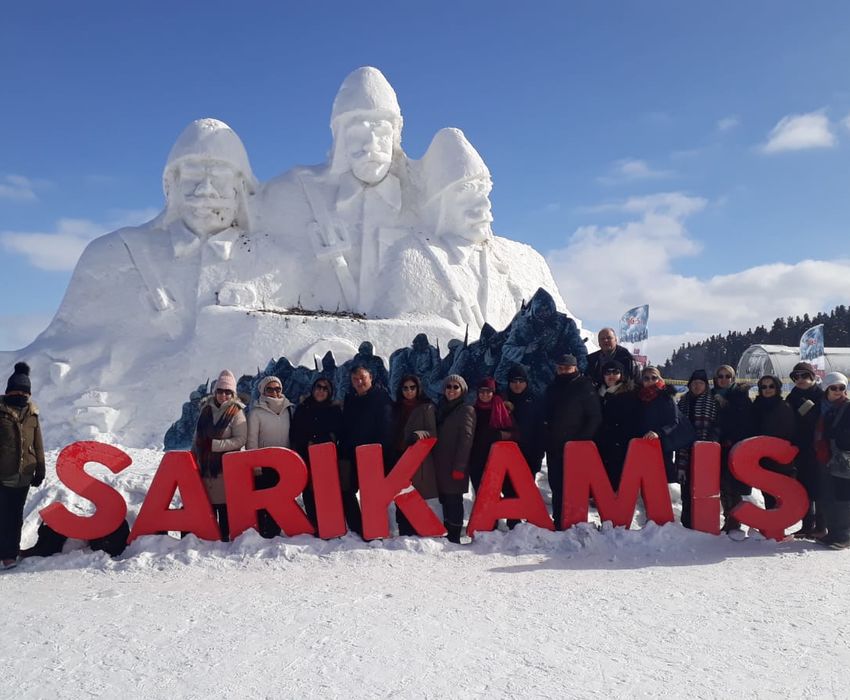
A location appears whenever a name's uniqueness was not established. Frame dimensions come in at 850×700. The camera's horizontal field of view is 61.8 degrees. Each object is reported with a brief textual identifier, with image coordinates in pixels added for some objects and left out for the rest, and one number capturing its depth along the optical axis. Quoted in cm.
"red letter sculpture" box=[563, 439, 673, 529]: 589
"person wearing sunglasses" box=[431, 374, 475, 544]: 569
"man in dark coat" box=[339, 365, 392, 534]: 577
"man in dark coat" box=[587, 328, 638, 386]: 658
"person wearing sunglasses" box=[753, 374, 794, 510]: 612
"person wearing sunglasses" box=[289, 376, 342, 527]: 584
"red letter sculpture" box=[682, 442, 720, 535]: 601
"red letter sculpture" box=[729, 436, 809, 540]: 592
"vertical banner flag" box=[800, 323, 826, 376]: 2003
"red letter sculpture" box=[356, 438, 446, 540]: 564
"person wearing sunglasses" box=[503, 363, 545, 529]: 608
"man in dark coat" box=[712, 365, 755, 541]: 630
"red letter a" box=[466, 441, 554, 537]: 581
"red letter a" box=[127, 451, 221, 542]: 558
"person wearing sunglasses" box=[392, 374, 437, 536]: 577
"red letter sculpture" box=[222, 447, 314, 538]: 552
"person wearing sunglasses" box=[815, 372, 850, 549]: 574
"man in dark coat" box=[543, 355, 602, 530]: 593
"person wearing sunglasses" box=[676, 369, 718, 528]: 628
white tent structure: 2706
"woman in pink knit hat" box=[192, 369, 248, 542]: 554
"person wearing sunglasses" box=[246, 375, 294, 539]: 572
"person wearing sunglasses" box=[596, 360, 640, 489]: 619
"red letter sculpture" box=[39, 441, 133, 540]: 547
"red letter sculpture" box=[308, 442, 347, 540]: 562
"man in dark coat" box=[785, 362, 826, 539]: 607
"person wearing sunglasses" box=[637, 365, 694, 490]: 604
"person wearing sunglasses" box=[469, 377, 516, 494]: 590
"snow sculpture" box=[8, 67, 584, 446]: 1202
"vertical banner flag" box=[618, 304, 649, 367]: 1644
